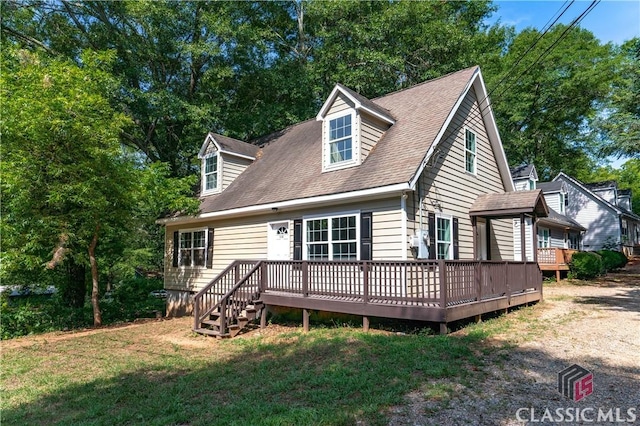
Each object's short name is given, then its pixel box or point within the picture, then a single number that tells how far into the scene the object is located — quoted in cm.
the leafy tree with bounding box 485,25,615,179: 2820
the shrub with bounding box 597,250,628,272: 2165
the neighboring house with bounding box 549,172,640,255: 2966
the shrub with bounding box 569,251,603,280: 1917
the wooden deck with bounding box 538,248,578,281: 1955
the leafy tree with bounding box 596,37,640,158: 1507
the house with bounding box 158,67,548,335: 896
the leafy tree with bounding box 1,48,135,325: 1034
